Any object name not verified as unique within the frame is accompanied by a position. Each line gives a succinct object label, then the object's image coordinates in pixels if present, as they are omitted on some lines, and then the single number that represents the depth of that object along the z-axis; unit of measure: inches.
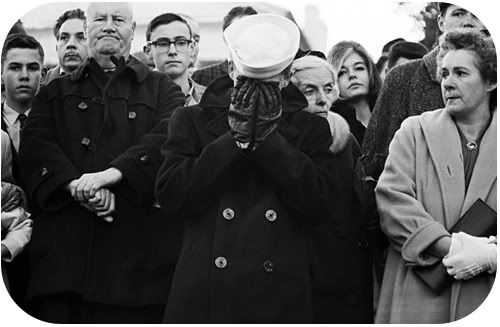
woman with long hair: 182.2
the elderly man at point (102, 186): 177.8
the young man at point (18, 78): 183.3
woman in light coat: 171.9
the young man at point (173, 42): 181.6
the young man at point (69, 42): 183.5
